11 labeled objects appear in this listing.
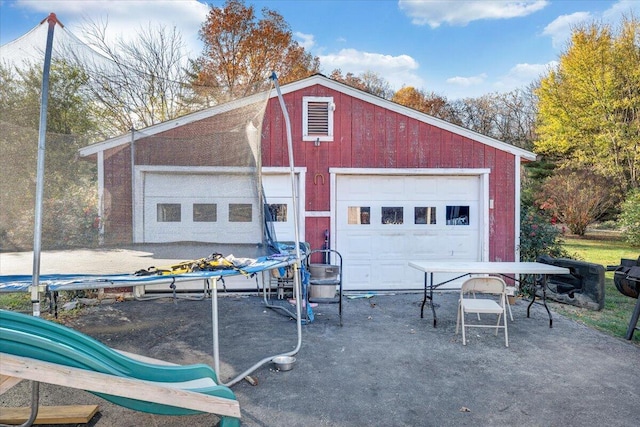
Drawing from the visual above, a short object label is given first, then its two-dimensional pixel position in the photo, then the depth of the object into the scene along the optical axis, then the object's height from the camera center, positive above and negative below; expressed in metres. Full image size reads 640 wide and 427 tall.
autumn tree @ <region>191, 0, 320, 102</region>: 15.59 +7.10
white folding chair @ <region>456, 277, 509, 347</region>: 4.04 -0.81
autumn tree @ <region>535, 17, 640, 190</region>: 15.62 +4.99
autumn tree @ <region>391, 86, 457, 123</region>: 20.84 +6.40
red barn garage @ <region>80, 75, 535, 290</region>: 6.68 +0.59
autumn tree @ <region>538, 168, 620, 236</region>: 14.33 +0.70
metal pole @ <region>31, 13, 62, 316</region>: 2.61 +0.34
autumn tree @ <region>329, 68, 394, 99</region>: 19.36 +7.15
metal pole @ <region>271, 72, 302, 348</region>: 3.71 -0.48
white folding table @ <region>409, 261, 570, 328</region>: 4.64 -0.66
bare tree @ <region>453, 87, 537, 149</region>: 22.41 +6.08
